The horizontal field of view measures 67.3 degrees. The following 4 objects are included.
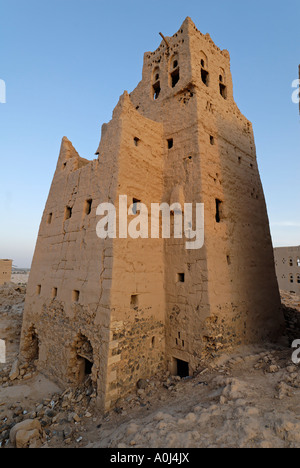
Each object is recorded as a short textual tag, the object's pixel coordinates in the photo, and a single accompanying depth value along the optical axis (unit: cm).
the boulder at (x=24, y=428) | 567
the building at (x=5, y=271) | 2472
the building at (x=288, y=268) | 2861
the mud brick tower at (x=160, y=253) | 776
